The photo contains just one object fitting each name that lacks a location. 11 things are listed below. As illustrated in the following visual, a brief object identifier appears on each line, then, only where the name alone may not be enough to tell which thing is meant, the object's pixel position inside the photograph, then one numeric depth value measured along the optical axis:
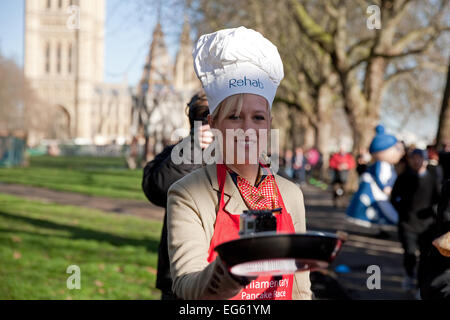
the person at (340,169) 17.86
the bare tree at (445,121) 12.36
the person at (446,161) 5.69
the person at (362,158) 12.18
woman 1.81
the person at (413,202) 7.27
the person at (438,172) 7.75
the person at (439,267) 2.83
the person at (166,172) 3.15
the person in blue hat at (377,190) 8.84
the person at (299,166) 27.62
